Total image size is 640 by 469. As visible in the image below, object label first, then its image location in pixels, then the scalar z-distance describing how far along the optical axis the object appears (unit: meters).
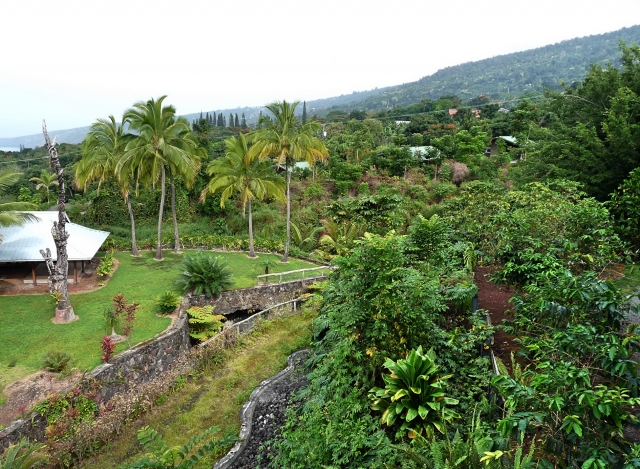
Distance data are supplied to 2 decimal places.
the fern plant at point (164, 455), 5.18
